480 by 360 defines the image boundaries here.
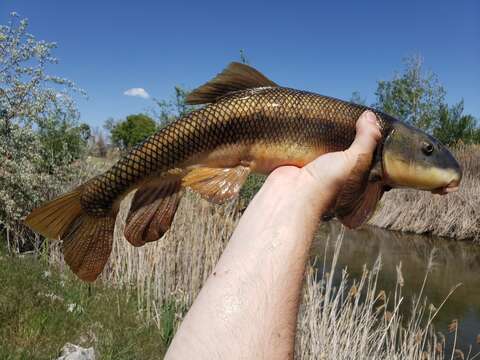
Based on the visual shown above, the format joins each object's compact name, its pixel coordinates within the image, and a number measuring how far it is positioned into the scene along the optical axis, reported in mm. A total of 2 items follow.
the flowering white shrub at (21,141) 7715
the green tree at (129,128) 58881
